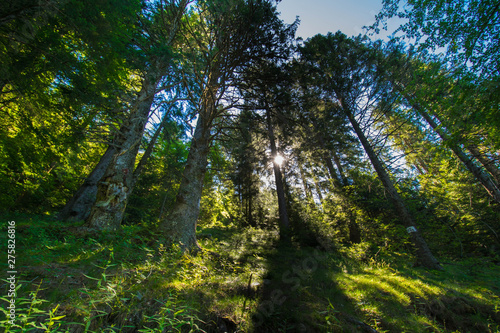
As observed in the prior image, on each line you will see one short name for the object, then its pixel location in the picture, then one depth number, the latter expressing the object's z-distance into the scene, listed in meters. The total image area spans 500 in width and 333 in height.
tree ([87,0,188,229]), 4.94
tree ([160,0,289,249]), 5.75
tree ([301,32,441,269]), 8.82
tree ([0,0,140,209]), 4.23
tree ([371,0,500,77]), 3.25
